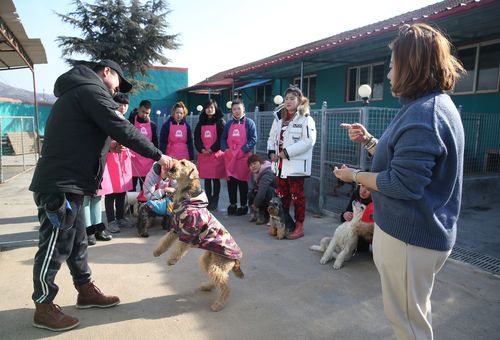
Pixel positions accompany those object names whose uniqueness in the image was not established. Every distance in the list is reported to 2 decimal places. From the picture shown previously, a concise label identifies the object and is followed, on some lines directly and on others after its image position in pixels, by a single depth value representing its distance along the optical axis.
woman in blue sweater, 1.51
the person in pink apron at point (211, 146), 6.43
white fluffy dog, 3.86
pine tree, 22.06
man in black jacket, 2.55
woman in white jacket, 4.83
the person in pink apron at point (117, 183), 4.78
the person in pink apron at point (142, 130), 5.77
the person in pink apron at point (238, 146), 6.21
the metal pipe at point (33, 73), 9.46
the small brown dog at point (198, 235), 2.97
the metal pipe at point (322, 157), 6.04
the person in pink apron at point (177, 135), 6.24
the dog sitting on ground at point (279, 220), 4.85
